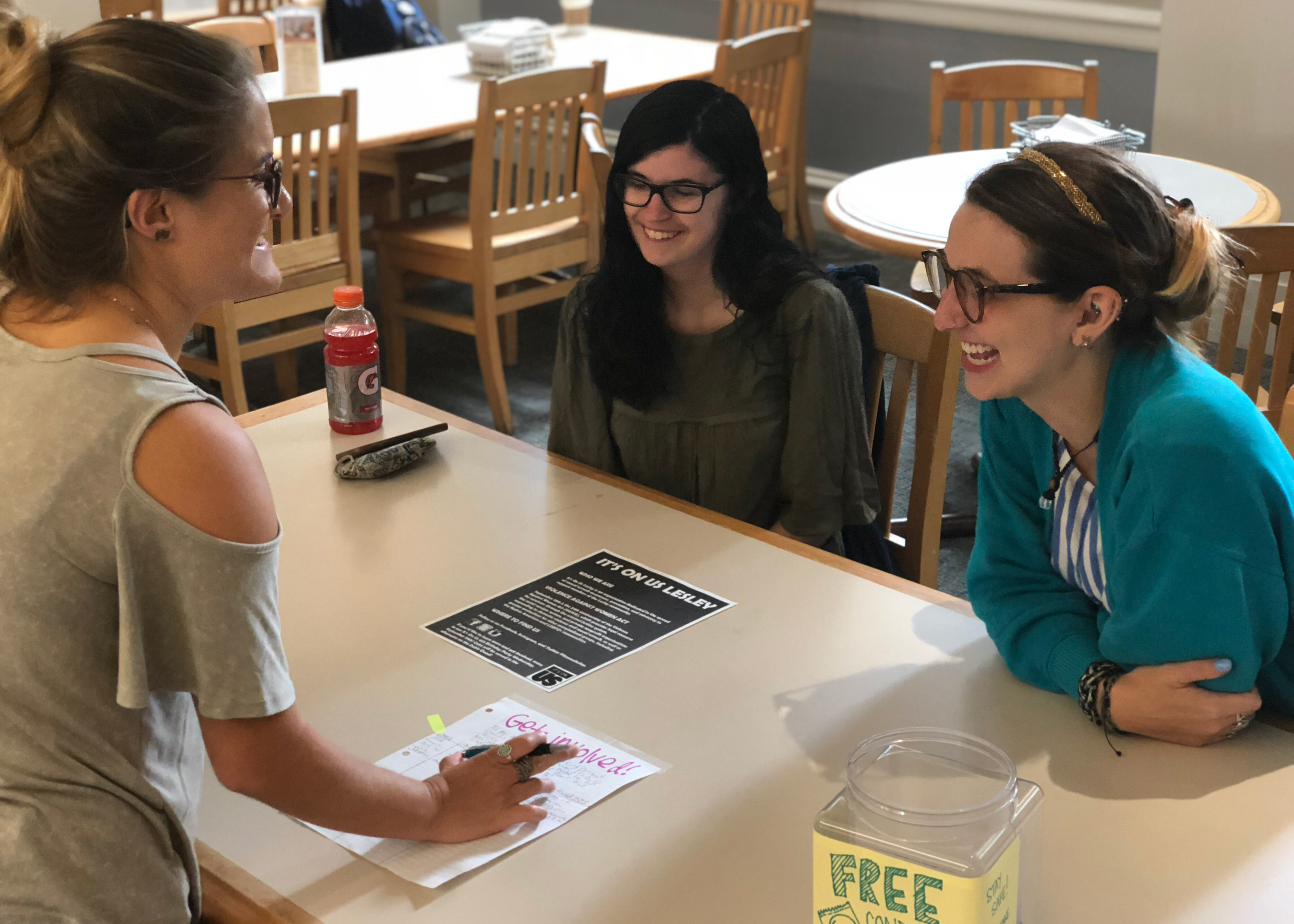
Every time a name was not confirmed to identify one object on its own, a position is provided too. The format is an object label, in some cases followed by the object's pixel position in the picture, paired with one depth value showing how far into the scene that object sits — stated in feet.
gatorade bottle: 6.30
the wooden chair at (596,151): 9.29
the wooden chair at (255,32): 13.69
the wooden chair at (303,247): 10.75
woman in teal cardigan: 3.86
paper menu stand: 12.91
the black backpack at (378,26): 16.89
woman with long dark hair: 6.16
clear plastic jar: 2.89
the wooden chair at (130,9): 14.64
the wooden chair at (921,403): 6.02
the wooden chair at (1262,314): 6.70
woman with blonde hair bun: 3.07
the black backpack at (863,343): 6.35
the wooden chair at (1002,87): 12.19
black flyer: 4.66
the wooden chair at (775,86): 13.79
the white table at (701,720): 3.54
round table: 9.29
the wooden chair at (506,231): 11.78
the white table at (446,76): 12.57
